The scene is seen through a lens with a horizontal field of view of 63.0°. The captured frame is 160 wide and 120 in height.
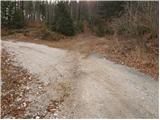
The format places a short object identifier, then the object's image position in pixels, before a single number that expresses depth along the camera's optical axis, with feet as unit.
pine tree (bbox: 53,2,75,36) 64.33
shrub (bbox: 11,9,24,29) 68.84
